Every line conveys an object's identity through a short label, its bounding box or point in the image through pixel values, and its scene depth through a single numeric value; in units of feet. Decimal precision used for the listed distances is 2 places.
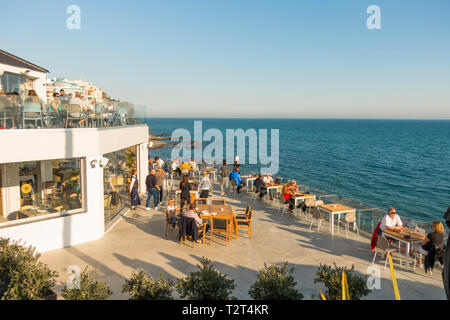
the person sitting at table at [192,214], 29.32
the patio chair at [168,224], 32.60
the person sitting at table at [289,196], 40.52
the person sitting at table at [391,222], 28.19
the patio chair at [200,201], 40.15
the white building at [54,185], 27.32
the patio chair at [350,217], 33.19
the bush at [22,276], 15.62
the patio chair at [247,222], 32.24
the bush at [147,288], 15.47
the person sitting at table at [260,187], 46.98
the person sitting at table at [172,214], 32.48
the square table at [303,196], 40.10
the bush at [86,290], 15.06
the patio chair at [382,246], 25.72
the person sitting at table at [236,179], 50.62
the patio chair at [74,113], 30.23
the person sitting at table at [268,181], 48.13
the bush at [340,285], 16.16
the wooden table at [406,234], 26.09
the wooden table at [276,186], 46.41
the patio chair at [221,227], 31.01
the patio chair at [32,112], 27.93
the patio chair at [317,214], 34.32
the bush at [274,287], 15.57
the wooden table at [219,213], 31.09
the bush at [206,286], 15.57
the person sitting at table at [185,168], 59.47
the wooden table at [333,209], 33.71
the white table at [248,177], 52.85
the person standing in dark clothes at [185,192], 39.40
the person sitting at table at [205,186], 42.42
